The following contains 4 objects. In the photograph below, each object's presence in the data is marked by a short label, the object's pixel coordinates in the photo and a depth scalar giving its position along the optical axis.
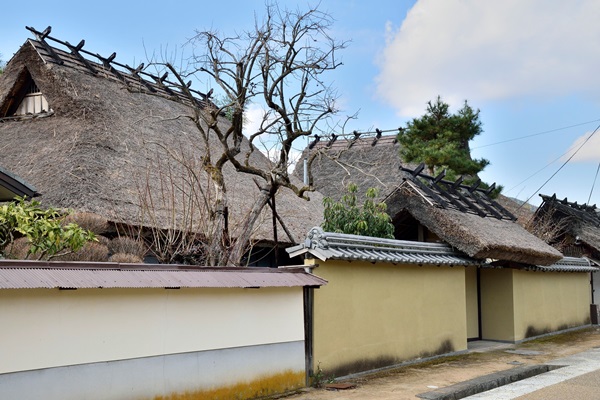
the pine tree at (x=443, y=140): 21.66
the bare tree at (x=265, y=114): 10.62
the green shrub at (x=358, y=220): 12.98
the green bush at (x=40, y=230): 7.58
